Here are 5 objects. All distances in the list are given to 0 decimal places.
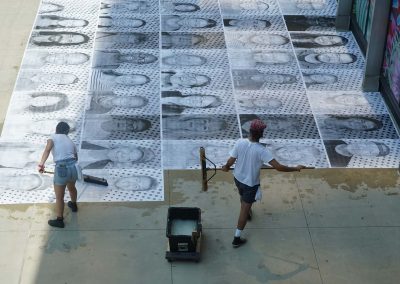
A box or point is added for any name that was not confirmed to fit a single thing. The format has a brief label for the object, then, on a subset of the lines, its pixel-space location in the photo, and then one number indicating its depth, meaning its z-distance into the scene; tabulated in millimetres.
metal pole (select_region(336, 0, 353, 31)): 14289
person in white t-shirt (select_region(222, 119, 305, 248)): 8359
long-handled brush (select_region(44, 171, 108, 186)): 10055
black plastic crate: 8625
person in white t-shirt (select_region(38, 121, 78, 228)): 8922
